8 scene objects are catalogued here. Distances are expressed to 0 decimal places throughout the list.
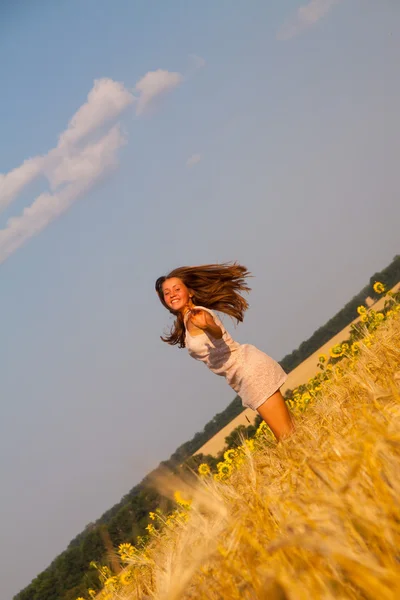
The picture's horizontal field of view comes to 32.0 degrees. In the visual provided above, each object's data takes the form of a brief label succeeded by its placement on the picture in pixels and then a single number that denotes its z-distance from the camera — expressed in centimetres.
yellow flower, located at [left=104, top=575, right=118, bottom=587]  594
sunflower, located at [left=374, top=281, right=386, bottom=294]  1026
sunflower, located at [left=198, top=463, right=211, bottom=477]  685
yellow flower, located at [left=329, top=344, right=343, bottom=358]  869
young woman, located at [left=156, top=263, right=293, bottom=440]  680
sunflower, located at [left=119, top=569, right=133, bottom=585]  448
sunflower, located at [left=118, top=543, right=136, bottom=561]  812
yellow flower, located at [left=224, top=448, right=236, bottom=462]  790
